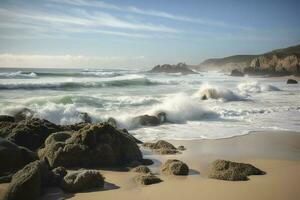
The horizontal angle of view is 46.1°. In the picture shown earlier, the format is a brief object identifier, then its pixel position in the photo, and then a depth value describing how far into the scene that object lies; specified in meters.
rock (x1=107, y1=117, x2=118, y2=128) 11.41
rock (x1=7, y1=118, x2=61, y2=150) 7.42
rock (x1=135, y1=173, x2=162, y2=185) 5.69
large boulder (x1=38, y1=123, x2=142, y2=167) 6.61
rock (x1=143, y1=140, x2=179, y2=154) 8.02
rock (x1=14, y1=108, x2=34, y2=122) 12.74
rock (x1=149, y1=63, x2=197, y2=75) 92.19
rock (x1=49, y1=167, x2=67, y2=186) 5.50
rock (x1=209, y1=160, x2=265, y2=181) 5.98
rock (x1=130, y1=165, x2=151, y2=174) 6.35
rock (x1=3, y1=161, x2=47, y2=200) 4.69
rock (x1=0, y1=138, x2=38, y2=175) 5.83
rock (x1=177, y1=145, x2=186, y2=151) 8.39
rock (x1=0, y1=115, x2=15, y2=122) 8.56
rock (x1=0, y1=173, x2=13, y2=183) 5.57
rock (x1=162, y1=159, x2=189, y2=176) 6.26
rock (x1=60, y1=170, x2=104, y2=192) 5.31
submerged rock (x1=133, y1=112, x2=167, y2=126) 12.07
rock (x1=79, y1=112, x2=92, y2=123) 12.78
